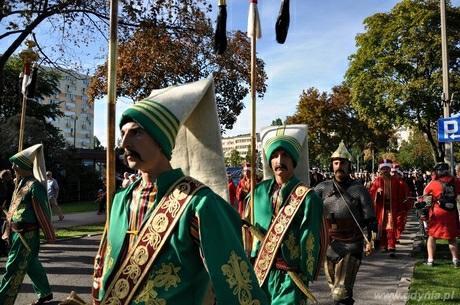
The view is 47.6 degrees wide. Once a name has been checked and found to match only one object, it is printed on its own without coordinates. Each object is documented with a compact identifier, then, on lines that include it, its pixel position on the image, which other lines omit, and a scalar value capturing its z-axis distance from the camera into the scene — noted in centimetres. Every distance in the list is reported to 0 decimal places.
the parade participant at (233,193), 1497
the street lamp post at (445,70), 1397
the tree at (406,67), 2597
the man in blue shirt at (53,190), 1648
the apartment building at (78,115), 9911
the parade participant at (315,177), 1805
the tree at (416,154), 6059
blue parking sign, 895
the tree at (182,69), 1475
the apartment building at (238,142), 15873
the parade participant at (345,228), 521
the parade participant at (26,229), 598
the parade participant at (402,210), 1102
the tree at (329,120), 3606
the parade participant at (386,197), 1084
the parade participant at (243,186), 1300
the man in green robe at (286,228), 396
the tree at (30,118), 2544
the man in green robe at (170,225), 197
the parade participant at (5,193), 1007
